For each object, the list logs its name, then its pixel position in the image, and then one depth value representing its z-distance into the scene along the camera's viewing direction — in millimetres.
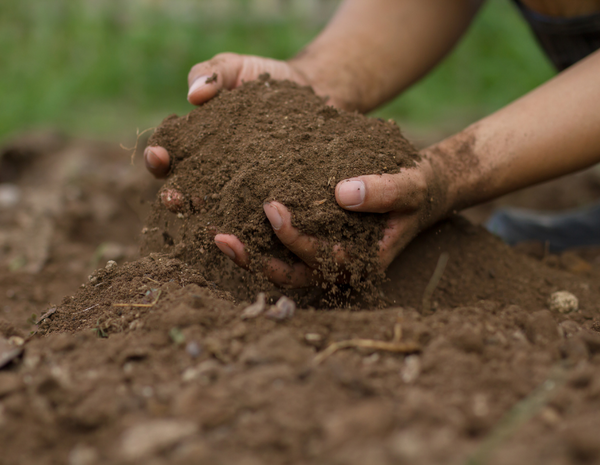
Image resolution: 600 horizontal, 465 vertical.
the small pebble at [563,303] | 675
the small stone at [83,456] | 504
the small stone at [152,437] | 503
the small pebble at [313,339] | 560
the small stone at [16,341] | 585
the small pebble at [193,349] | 551
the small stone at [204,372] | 536
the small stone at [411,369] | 537
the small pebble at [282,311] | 573
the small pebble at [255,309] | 572
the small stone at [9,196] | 1018
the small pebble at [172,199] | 667
